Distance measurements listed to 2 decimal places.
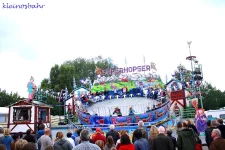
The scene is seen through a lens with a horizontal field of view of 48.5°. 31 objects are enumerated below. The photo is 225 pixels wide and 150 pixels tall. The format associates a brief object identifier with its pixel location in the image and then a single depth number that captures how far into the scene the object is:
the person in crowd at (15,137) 6.88
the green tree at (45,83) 48.42
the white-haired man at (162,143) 5.78
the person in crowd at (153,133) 6.31
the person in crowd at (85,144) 4.45
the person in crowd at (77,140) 7.61
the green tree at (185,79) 27.56
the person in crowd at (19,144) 4.45
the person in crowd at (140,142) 5.84
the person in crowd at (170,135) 7.25
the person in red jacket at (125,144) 5.32
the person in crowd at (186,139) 6.16
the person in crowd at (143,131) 6.71
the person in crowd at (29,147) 3.91
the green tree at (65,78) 48.50
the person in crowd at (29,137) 6.53
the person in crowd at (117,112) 21.54
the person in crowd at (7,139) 6.86
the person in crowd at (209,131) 7.10
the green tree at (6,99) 39.69
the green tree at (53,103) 38.84
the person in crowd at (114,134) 7.84
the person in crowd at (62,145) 5.81
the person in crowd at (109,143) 5.64
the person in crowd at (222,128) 7.01
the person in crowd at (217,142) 5.23
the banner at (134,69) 27.95
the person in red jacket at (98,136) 7.36
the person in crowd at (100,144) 5.36
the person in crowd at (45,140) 6.55
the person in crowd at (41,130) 8.23
